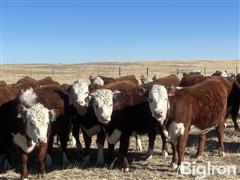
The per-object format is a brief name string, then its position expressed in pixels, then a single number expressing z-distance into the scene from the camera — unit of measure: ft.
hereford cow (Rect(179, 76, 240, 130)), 33.04
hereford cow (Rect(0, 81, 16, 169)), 25.26
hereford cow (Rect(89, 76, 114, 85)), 45.00
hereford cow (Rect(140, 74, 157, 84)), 54.65
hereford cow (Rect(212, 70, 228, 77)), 52.25
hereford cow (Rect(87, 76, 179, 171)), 25.49
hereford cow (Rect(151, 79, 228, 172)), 24.38
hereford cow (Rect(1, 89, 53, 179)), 21.79
